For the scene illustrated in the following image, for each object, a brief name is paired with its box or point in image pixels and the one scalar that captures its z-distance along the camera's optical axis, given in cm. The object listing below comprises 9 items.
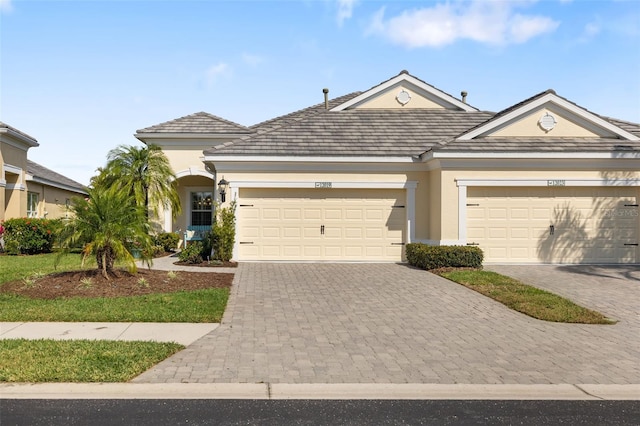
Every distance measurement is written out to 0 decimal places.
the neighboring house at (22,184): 2070
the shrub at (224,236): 1571
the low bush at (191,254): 1584
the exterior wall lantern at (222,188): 1638
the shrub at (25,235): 1900
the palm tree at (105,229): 1048
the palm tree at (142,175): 1917
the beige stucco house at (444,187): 1560
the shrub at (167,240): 2033
